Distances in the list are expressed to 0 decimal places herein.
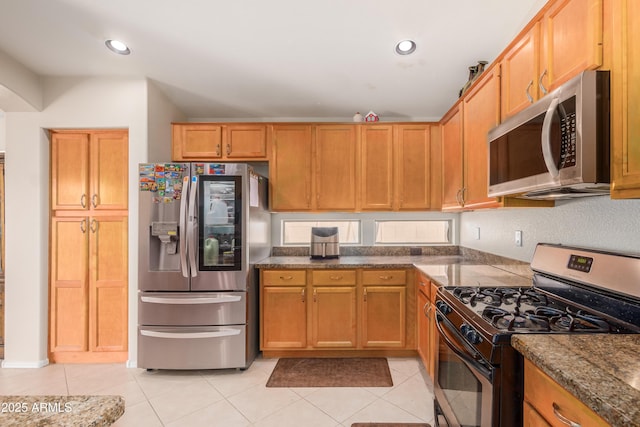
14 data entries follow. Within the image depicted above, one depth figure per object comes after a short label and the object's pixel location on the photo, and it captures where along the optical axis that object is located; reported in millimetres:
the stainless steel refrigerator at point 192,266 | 2508
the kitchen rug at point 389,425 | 1899
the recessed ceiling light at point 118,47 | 2244
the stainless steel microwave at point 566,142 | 1057
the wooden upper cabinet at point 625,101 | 967
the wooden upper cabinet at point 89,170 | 2740
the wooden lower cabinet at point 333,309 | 2770
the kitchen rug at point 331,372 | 2391
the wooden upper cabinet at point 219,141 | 3104
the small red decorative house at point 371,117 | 3106
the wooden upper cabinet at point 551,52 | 1132
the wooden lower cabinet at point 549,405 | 778
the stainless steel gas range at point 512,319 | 1096
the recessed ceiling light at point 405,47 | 2180
